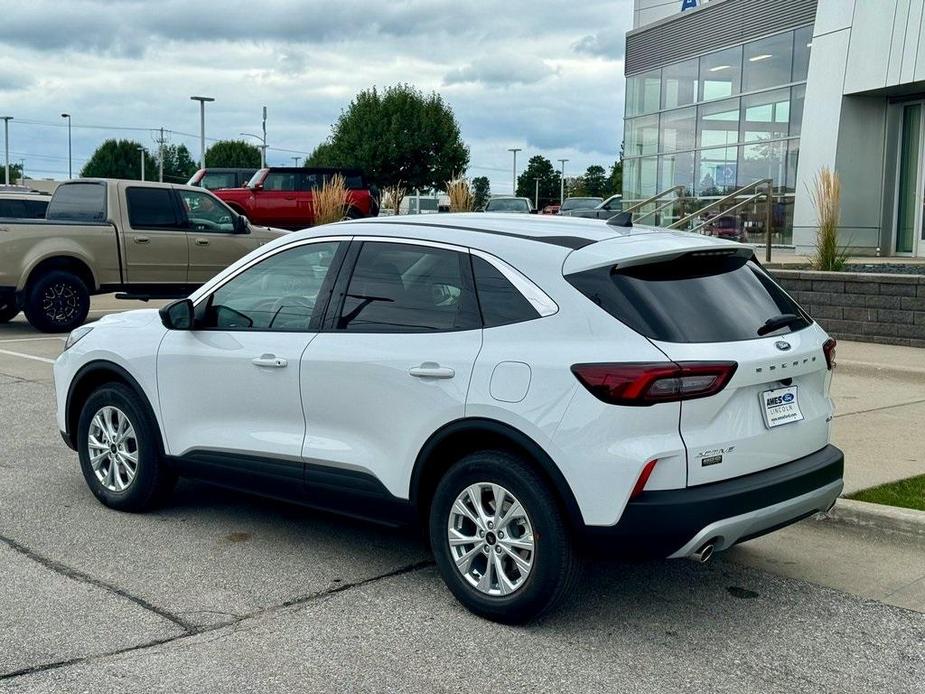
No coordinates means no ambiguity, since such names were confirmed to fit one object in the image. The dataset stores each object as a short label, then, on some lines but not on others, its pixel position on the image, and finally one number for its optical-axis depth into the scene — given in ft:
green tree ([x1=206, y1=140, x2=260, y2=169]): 374.02
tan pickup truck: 49.24
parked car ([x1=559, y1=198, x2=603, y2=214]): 123.94
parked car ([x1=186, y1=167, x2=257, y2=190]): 102.78
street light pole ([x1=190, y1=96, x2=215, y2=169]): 196.61
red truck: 98.68
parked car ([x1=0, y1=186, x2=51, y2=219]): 69.97
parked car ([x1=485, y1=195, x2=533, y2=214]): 117.29
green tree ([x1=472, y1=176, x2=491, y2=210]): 282.66
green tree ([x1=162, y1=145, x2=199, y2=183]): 459.32
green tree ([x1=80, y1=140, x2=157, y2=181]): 390.62
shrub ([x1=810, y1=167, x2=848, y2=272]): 47.29
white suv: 13.80
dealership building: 73.15
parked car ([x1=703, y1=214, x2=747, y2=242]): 67.62
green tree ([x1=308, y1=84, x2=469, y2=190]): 205.16
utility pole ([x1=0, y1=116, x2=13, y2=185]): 300.07
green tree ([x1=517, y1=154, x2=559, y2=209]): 357.82
